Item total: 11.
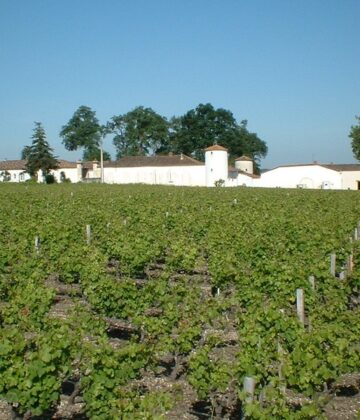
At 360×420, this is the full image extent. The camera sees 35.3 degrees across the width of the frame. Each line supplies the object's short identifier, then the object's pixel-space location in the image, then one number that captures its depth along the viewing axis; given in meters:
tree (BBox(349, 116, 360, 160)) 62.16
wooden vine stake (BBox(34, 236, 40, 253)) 12.56
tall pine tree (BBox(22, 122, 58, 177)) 70.62
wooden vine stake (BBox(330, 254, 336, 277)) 10.92
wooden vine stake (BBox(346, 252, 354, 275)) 11.72
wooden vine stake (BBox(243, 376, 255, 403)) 4.98
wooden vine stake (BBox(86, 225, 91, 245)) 14.75
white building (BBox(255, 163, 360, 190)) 66.75
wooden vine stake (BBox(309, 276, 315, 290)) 8.94
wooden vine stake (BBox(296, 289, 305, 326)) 7.90
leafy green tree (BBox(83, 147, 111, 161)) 103.06
